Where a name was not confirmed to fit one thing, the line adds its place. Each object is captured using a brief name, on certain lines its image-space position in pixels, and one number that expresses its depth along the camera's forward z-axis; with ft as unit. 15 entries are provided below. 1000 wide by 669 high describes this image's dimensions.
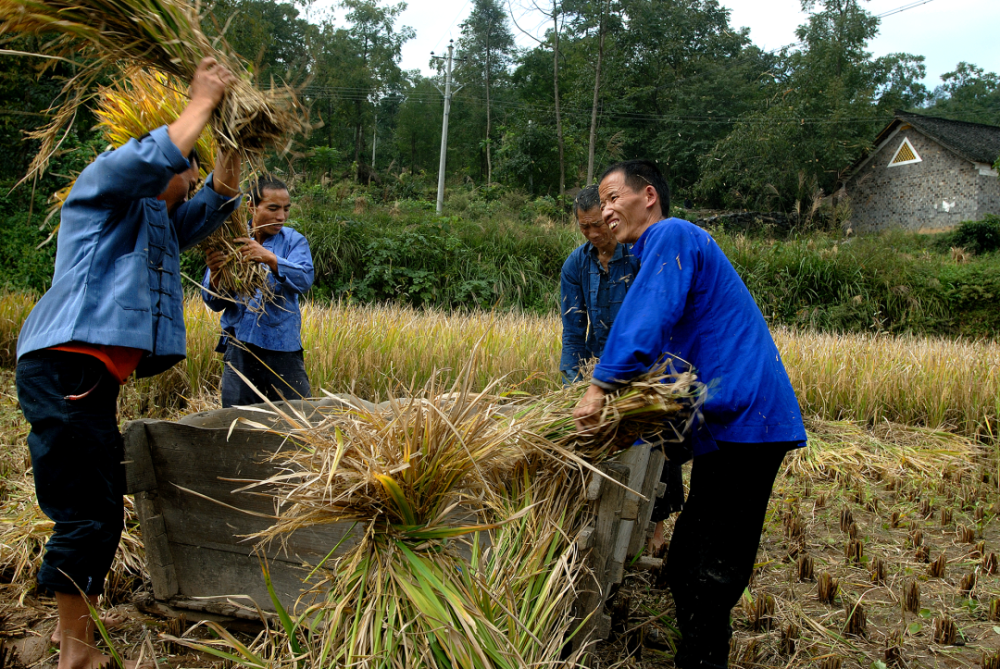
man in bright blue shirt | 6.32
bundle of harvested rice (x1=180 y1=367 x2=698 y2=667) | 5.42
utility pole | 68.37
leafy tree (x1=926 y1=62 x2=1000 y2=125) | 165.27
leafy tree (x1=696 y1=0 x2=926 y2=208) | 81.35
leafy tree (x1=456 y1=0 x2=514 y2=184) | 121.08
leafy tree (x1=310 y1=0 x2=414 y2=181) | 105.60
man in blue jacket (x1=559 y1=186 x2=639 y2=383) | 10.36
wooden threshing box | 7.39
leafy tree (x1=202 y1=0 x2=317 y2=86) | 49.16
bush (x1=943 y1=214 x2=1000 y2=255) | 67.36
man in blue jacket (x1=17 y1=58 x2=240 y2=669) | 6.25
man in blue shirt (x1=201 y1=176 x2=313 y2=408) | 10.30
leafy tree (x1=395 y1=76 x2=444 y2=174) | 118.21
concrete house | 81.20
